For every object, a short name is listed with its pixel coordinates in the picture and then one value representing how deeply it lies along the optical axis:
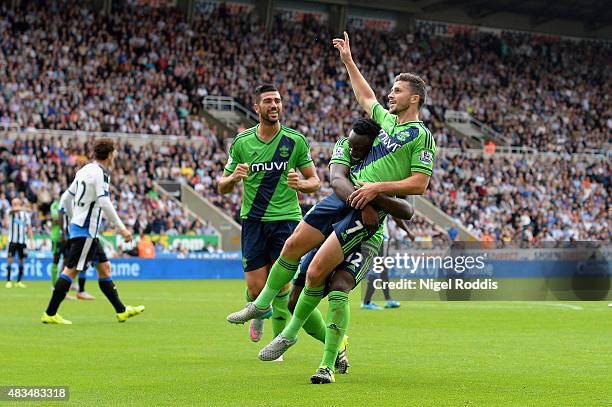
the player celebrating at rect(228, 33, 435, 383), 8.73
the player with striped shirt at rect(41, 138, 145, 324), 14.49
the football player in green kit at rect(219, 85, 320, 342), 10.35
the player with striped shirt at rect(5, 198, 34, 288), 26.55
